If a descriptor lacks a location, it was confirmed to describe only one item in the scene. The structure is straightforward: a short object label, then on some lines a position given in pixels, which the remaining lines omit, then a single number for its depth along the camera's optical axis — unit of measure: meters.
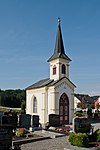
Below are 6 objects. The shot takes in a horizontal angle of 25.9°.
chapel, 28.45
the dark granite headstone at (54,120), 24.62
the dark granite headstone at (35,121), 23.28
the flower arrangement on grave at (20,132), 17.44
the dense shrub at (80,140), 12.96
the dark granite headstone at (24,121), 23.03
